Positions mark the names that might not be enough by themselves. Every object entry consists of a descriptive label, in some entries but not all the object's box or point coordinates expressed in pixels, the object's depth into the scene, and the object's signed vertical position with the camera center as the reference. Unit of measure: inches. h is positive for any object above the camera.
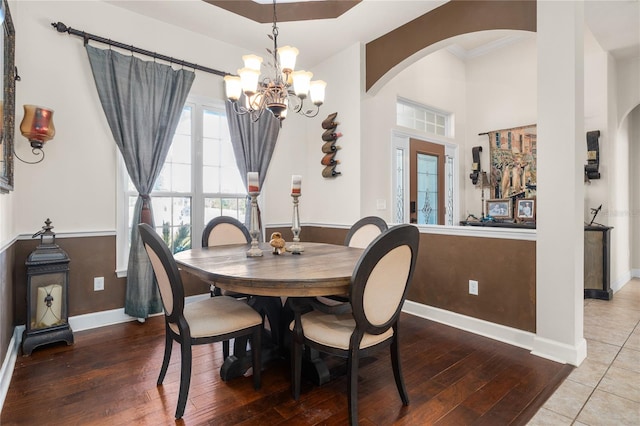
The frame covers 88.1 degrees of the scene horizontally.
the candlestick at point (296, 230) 95.0 -5.4
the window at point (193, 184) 134.6 +12.3
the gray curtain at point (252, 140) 148.6 +33.1
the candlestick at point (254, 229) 83.9 -4.4
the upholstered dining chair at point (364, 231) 110.6 -6.8
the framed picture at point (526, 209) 180.5 +0.9
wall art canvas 183.8 +28.2
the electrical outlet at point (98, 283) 118.5 -25.5
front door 175.6 +16.0
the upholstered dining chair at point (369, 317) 61.4 -21.4
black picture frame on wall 77.3 +29.1
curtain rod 110.9 +61.3
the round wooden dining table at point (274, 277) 62.9 -12.6
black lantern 98.6 -25.3
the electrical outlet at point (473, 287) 115.8 -26.8
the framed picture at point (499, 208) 190.4 +1.6
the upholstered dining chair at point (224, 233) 116.4 -7.4
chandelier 89.7 +35.7
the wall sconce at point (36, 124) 99.3 +27.0
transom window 173.2 +52.2
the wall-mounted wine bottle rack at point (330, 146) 160.1 +32.0
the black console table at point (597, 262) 155.9 -24.7
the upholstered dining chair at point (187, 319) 67.2 -23.8
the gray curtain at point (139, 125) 117.7 +32.5
